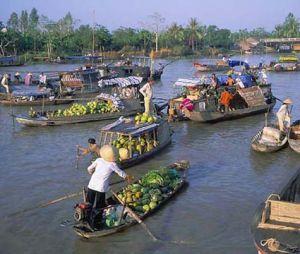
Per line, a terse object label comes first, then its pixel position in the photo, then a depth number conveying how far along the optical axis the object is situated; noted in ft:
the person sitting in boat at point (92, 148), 40.14
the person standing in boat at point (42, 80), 98.84
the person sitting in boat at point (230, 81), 76.89
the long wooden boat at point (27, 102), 83.61
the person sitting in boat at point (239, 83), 74.46
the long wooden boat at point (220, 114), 64.95
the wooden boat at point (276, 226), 21.13
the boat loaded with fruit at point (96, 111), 64.75
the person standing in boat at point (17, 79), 109.45
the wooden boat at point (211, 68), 160.76
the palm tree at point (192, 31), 333.62
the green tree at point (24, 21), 414.12
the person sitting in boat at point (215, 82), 75.18
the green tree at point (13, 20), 423.64
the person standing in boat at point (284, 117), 51.52
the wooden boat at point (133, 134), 44.39
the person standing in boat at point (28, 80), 106.11
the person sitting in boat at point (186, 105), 65.51
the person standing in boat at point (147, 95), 55.16
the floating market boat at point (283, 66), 159.64
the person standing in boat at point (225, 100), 68.28
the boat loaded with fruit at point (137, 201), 29.09
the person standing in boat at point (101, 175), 28.45
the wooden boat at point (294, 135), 48.16
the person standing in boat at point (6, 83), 89.86
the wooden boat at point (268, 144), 49.44
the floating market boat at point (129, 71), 114.93
